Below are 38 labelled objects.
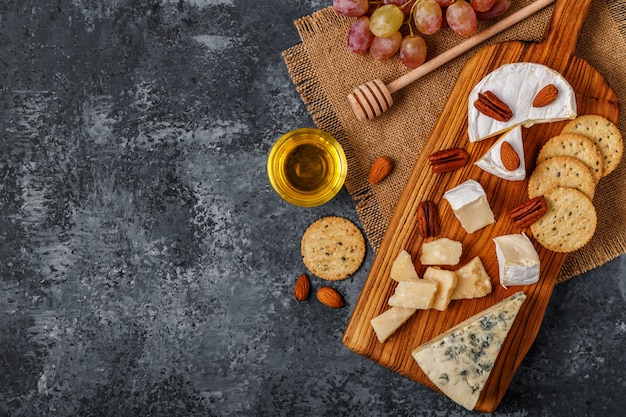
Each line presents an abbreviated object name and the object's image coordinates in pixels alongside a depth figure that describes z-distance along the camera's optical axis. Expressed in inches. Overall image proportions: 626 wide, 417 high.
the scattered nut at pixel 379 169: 29.7
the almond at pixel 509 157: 27.4
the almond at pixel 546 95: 27.4
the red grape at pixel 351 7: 29.0
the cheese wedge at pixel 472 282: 27.9
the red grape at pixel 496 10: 29.0
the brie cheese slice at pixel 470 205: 27.5
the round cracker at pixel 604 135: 27.9
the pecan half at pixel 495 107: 27.7
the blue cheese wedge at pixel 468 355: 27.1
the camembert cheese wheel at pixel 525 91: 27.6
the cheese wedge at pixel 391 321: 27.9
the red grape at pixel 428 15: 28.6
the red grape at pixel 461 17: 28.6
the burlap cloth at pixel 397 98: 29.5
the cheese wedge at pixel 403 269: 28.1
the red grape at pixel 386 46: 29.2
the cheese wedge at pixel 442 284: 27.6
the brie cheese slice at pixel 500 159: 27.6
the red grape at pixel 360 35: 29.3
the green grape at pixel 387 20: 28.4
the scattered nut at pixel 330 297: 30.1
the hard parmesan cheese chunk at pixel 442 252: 27.9
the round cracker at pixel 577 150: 27.6
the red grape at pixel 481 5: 28.4
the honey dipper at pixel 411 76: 29.3
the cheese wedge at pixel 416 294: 27.5
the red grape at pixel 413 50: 29.0
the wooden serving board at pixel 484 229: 28.2
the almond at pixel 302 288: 30.2
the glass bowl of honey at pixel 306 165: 29.4
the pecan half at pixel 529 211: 27.5
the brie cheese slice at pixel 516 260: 27.4
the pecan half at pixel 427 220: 28.2
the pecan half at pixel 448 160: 28.3
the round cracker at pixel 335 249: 30.2
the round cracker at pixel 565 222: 27.5
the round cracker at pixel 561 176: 27.4
